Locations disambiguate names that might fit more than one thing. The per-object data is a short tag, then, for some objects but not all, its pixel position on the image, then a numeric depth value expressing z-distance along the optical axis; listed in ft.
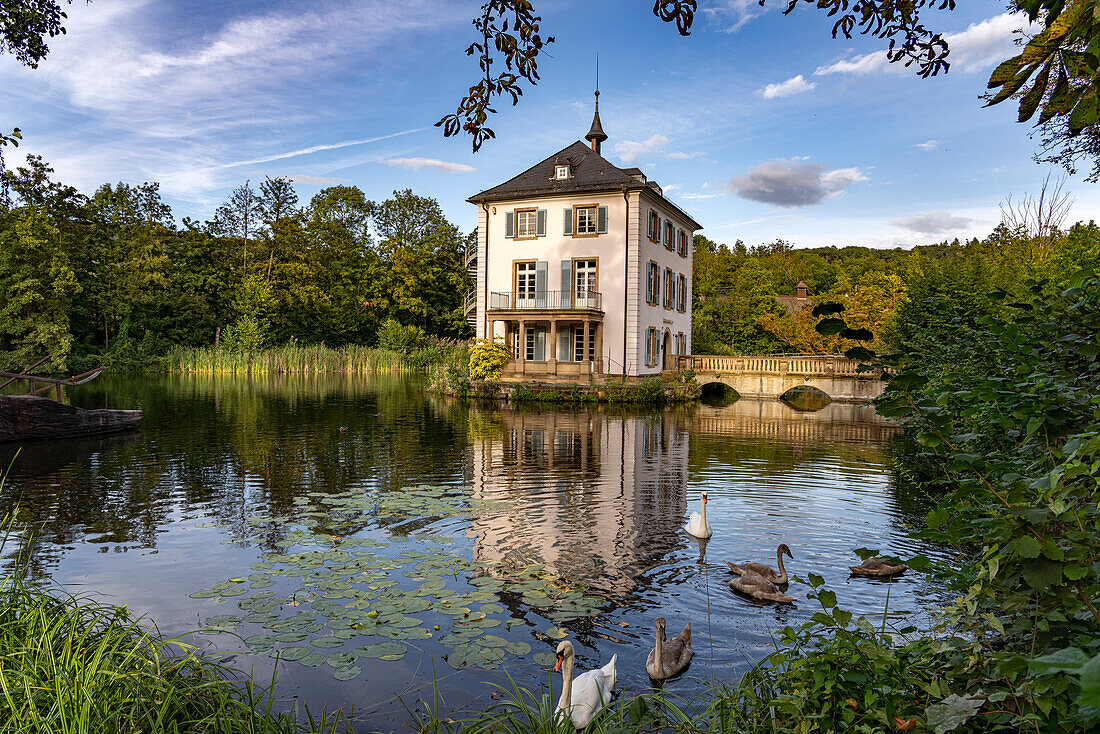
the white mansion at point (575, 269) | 101.14
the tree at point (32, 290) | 100.94
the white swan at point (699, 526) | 26.89
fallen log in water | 45.65
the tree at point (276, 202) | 181.06
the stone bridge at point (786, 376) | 102.89
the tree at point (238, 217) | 179.63
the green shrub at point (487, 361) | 100.68
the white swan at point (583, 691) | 13.16
